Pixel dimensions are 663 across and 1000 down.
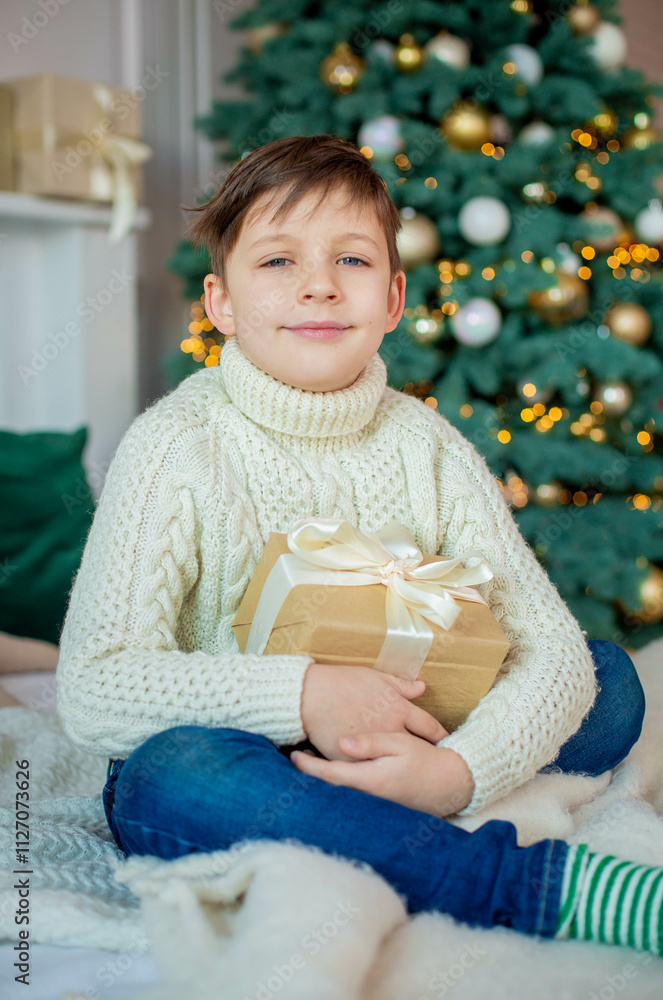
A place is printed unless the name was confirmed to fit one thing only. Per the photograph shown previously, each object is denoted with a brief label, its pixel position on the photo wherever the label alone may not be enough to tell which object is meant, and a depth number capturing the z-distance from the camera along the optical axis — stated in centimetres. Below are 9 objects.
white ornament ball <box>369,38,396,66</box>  201
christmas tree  201
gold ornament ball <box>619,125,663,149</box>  217
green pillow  156
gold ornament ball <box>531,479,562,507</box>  216
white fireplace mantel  222
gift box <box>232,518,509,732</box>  82
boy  73
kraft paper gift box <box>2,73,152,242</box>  196
